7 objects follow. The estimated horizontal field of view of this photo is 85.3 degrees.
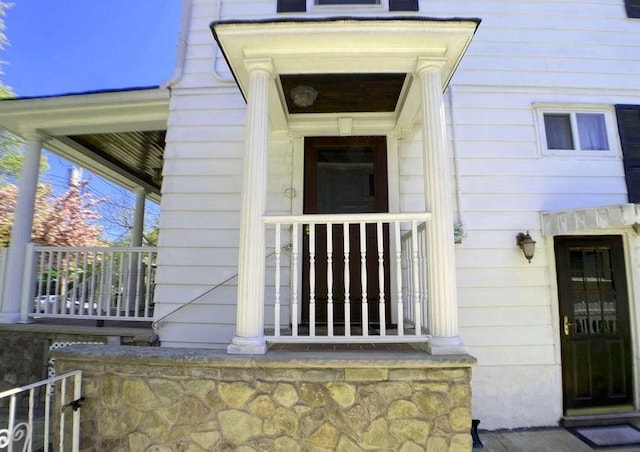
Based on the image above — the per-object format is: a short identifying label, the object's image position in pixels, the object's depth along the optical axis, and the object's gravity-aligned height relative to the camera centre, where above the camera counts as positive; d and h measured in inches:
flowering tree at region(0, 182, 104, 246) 346.6 +68.2
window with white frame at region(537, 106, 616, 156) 156.9 +67.1
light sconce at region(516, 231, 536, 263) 143.0 +13.9
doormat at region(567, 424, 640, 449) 121.7 -57.2
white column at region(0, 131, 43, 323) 158.1 +21.4
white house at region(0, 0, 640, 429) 141.1 +42.7
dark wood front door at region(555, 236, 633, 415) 140.6 -18.7
